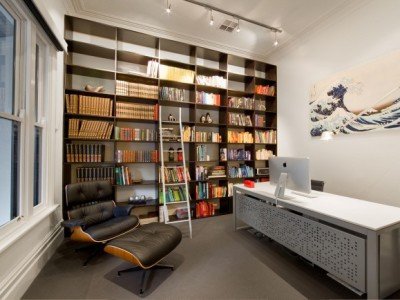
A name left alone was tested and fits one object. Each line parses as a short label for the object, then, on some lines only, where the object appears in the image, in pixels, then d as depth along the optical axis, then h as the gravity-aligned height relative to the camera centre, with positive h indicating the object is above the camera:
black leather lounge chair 2.03 -0.78
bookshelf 2.90 +0.75
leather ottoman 1.64 -0.87
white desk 1.39 -0.73
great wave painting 2.34 +0.73
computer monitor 1.99 -0.22
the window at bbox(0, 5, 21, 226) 1.67 +0.21
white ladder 2.91 -0.49
